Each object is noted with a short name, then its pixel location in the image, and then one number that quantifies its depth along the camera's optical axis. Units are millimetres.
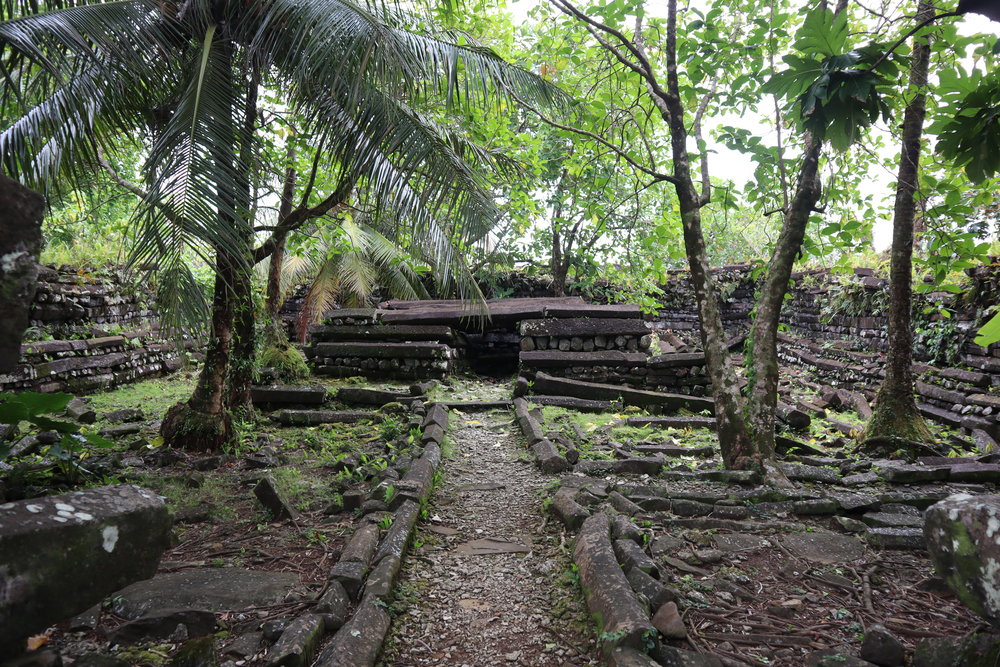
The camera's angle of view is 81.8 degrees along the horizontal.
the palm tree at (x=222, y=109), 4016
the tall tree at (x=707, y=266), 4883
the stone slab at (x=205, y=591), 2811
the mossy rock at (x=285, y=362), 9000
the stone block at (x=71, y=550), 1659
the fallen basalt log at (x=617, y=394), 8453
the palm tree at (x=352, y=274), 12578
